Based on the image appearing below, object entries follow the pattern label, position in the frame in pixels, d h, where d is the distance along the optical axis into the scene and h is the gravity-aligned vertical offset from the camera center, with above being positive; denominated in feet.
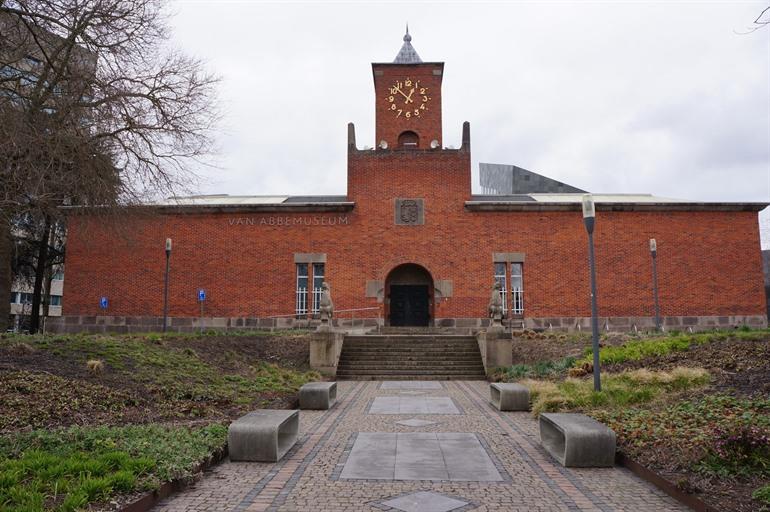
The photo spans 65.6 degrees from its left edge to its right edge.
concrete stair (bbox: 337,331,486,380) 58.29 -4.11
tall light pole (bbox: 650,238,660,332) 75.05 +3.90
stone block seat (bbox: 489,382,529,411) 35.96 -4.84
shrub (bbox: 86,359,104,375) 34.58 -2.93
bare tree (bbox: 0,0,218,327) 40.34 +16.82
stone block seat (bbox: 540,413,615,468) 22.07 -4.72
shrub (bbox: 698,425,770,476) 18.61 -4.33
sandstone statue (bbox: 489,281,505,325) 59.47 +1.12
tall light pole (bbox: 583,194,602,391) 33.18 +2.21
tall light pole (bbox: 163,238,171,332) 72.86 +4.19
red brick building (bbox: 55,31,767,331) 83.51 +8.21
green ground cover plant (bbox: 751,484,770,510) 15.70 -4.70
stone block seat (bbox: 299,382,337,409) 36.81 -4.91
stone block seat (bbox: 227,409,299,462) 22.71 -4.71
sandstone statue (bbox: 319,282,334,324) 57.98 +1.11
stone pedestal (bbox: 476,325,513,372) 57.88 -2.99
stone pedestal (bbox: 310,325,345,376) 57.82 -3.35
